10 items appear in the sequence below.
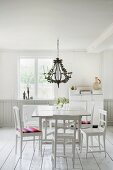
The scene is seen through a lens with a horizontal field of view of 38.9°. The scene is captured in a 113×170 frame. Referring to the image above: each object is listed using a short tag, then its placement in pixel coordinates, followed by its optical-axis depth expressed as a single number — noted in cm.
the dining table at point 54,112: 278
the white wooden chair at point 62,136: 259
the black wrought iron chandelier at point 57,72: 335
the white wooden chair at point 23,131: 286
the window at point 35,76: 503
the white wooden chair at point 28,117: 388
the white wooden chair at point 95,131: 288
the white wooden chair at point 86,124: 337
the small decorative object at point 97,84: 476
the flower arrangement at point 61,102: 348
